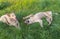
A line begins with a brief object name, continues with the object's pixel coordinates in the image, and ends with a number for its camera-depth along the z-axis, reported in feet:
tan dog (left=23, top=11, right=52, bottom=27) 19.42
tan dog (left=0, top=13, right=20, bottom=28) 19.21
